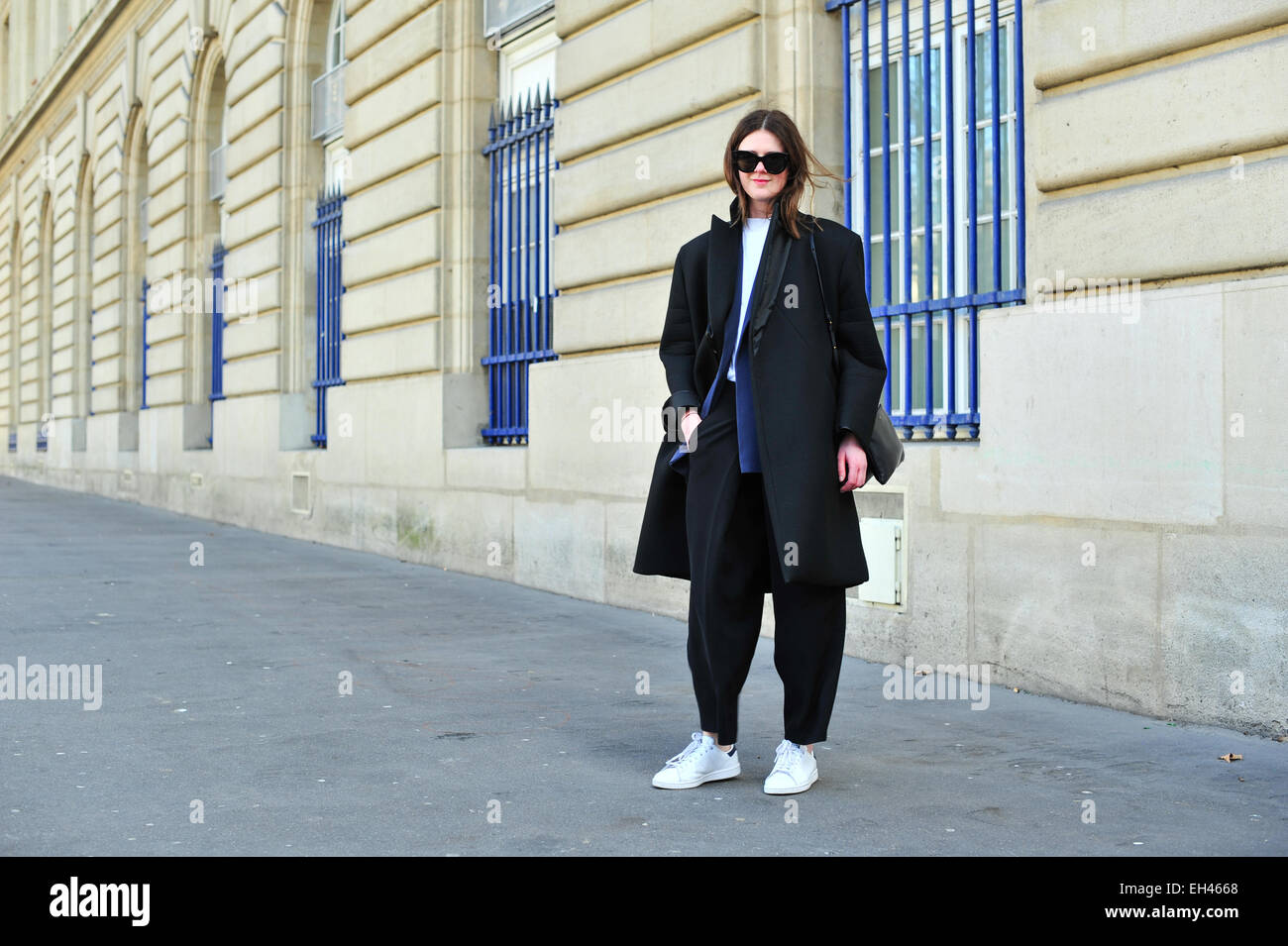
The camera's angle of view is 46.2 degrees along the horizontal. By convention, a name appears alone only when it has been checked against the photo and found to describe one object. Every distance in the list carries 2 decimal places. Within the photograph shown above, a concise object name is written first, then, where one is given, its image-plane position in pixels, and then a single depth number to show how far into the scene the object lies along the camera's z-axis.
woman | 4.06
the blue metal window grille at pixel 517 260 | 10.10
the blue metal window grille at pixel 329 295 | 13.49
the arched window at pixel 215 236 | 17.09
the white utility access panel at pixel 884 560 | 6.57
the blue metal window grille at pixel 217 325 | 17.02
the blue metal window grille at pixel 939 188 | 6.55
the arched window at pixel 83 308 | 24.55
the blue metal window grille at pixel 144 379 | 19.97
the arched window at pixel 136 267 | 20.95
